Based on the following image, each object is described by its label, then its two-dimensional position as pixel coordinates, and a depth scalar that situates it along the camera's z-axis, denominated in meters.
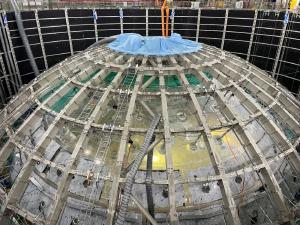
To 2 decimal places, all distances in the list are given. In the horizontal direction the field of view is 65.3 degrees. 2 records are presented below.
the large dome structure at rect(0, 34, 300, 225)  10.57
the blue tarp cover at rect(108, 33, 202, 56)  13.97
